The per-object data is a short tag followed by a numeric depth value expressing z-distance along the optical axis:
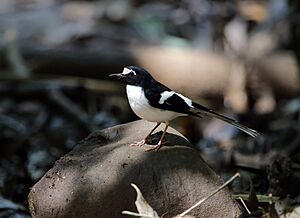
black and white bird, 7.29
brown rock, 6.77
